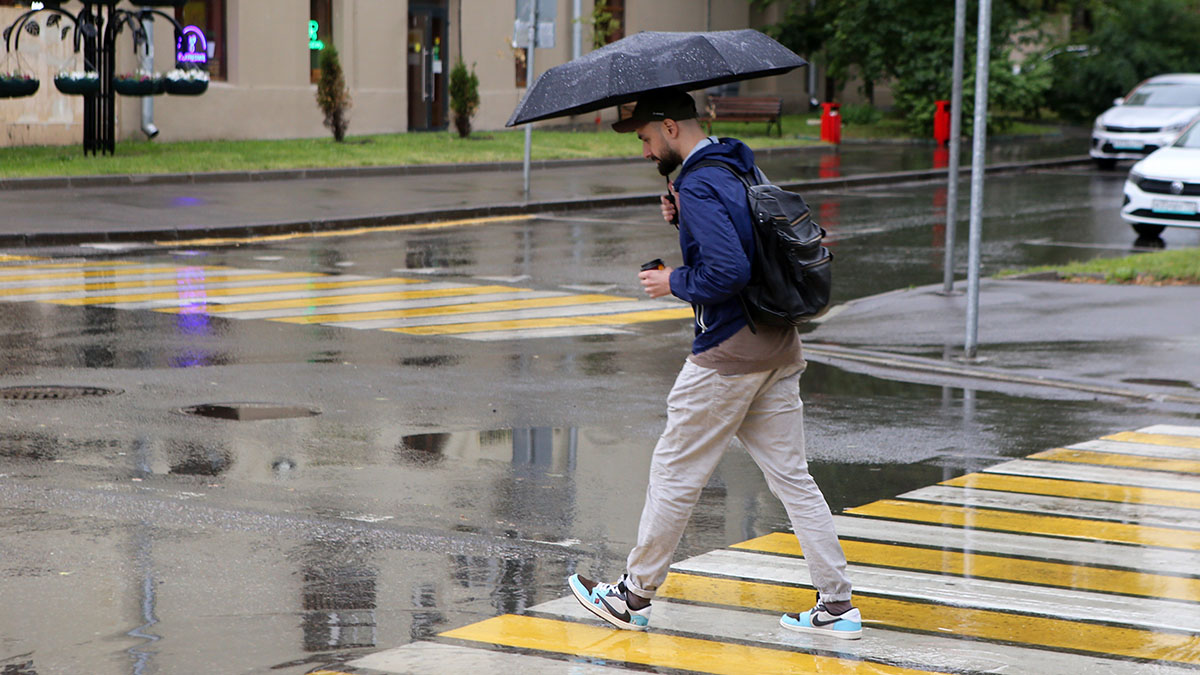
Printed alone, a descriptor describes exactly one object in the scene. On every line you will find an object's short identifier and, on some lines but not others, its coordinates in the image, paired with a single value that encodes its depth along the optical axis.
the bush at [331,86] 30.81
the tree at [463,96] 33.59
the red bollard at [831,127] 38.00
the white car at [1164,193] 20.25
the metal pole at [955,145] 14.55
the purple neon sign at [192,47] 27.75
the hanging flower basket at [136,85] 26.61
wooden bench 38.88
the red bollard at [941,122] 38.84
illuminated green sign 34.44
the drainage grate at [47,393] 9.63
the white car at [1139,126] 33.50
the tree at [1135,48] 46.12
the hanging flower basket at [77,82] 25.38
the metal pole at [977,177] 11.58
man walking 5.27
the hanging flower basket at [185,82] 27.31
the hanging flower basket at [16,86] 24.56
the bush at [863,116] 45.97
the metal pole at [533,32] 23.25
